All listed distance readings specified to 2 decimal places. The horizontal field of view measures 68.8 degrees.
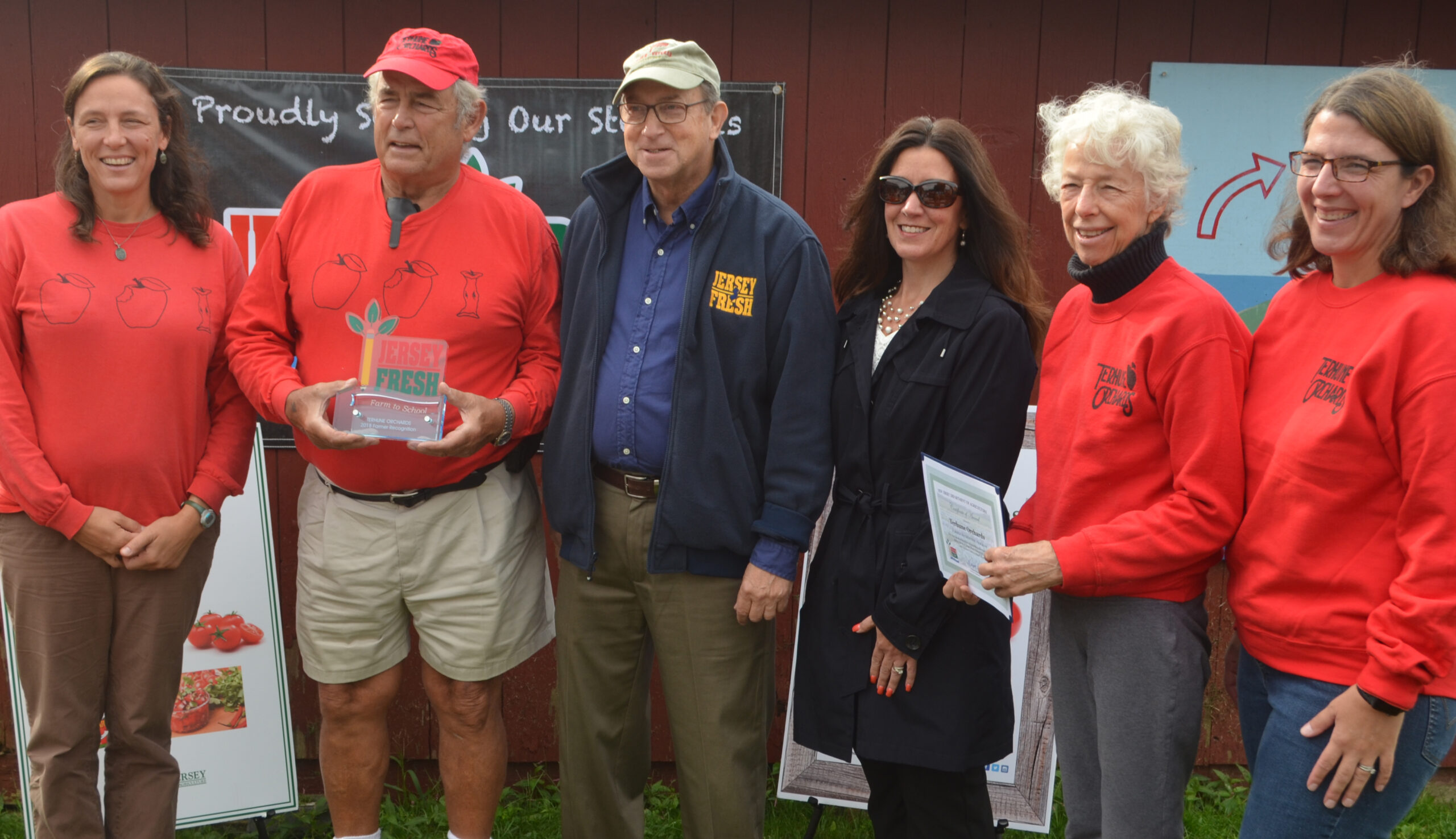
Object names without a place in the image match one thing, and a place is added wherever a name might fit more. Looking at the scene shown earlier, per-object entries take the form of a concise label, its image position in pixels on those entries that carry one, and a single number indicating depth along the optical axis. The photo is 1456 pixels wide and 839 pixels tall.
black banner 3.63
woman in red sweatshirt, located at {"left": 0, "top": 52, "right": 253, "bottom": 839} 2.62
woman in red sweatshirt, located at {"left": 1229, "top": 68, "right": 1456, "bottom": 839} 1.75
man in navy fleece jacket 2.57
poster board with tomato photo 3.46
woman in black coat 2.35
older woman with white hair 2.03
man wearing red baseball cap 2.70
